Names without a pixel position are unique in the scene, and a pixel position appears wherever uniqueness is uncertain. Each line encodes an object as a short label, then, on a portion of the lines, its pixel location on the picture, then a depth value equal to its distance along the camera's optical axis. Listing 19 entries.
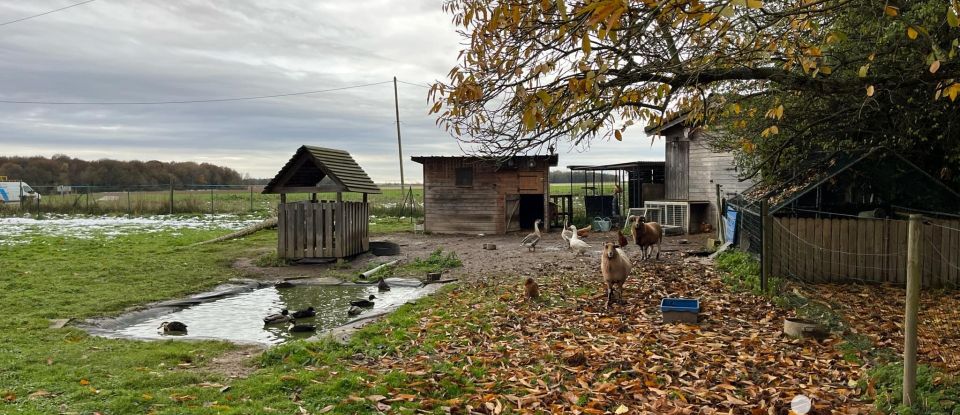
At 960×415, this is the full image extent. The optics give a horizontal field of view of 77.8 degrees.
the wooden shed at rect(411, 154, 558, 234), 25.20
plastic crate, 8.08
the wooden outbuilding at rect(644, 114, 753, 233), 22.89
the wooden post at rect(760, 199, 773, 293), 9.62
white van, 46.41
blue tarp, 14.80
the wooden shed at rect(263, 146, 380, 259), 16.06
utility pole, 40.13
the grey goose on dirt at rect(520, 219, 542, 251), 17.63
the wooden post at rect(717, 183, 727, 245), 17.49
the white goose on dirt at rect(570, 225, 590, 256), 15.53
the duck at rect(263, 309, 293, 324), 9.12
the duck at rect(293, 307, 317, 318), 9.43
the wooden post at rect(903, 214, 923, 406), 4.60
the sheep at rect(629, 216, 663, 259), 13.69
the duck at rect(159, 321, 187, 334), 8.43
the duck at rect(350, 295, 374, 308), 10.33
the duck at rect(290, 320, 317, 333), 8.62
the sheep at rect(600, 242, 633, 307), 9.27
